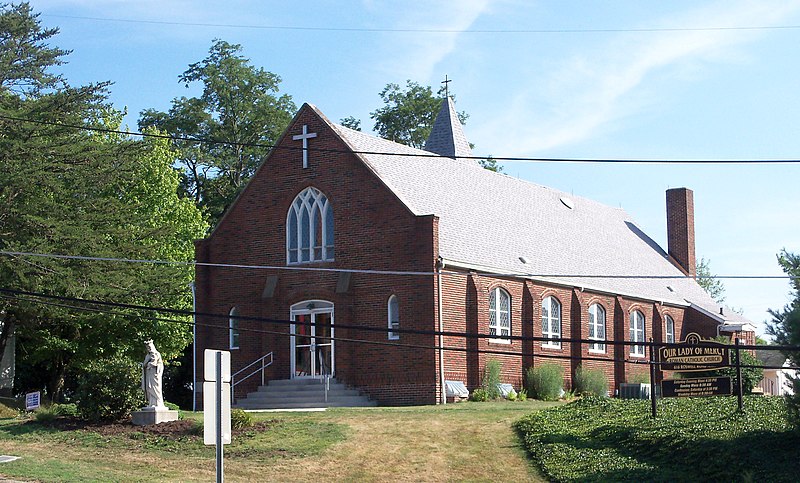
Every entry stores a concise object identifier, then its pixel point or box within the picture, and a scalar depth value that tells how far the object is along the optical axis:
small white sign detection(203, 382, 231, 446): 15.83
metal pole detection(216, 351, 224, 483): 15.55
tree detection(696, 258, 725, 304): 91.18
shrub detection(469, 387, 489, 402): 34.75
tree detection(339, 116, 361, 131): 69.82
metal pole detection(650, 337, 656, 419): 24.86
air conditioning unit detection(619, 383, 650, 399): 36.59
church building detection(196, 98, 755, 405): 34.97
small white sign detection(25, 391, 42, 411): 32.38
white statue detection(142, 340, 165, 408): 27.48
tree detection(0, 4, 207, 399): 39.03
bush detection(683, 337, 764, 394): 36.01
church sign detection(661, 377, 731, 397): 24.97
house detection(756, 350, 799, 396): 63.99
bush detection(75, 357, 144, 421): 27.75
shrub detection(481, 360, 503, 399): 35.62
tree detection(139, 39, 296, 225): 63.97
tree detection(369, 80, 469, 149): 66.25
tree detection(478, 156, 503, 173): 67.12
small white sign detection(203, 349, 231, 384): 15.80
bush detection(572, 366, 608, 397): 41.09
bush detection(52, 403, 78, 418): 28.76
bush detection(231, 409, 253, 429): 26.41
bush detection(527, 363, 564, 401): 37.97
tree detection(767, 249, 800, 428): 20.73
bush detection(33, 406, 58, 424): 27.98
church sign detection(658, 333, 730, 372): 24.77
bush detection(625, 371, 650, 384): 45.05
